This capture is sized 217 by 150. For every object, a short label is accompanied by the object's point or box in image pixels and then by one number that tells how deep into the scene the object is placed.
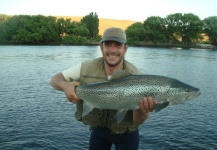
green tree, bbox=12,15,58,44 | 59.74
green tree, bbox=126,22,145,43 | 66.95
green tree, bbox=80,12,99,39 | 69.59
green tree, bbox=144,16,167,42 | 67.20
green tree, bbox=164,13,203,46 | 67.20
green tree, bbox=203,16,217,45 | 64.44
